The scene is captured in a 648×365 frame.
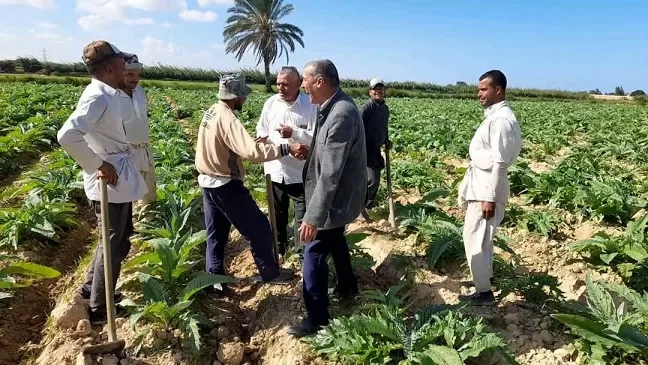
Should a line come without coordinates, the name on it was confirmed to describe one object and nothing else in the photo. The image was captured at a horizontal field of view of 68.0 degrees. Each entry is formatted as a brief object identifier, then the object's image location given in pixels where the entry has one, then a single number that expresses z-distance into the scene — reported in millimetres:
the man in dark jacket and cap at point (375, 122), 6113
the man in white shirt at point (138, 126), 5235
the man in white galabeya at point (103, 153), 3367
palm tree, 50250
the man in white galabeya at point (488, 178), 3545
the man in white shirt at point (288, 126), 4559
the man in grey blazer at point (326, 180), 3289
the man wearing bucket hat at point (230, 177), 3906
